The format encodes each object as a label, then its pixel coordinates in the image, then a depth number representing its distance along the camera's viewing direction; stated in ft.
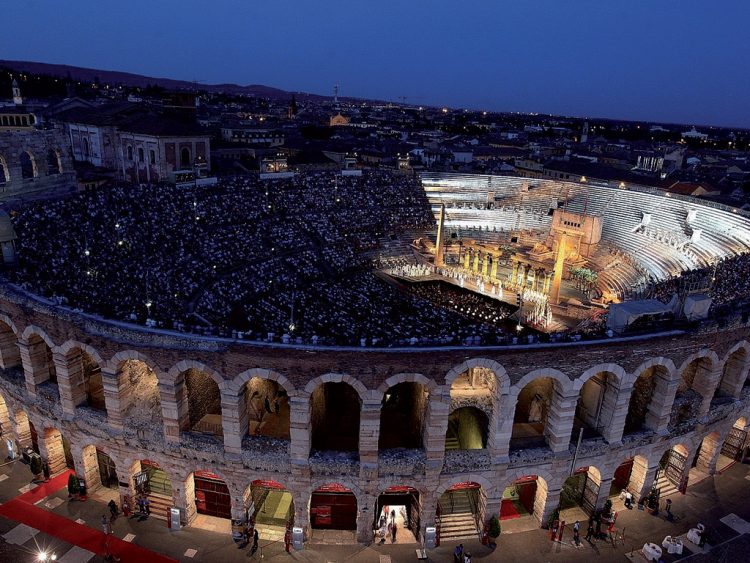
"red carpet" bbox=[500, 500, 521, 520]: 92.23
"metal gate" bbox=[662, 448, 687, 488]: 99.09
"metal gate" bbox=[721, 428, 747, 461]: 107.65
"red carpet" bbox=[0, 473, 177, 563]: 80.84
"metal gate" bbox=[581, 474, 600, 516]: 92.63
